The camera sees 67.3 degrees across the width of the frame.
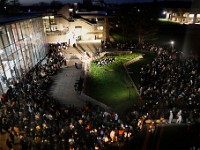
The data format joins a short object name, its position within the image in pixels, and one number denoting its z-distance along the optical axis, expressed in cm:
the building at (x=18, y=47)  1438
